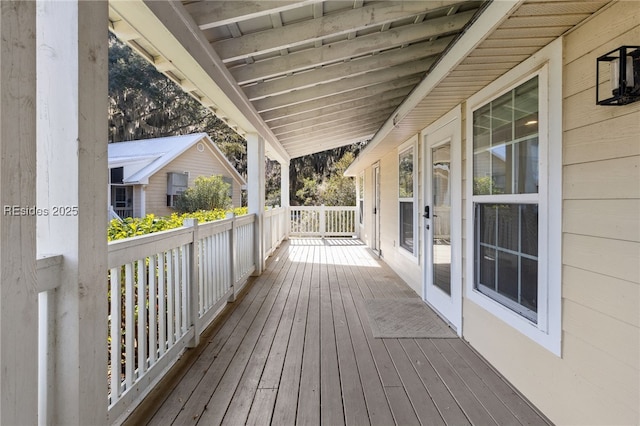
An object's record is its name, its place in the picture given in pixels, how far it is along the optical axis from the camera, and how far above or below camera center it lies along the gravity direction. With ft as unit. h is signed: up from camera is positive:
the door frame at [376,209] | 23.18 -0.15
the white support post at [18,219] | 3.18 -0.13
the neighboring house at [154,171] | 35.86 +4.20
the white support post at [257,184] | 15.83 +1.13
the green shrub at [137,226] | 8.30 -0.54
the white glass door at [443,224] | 9.48 -0.55
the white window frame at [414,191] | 13.38 +0.65
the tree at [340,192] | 40.68 +1.87
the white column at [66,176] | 4.11 +0.39
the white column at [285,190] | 28.60 +1.54
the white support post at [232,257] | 12.06 -1.86
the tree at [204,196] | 35.81 +1.20
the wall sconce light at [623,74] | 4.21 +1.75
